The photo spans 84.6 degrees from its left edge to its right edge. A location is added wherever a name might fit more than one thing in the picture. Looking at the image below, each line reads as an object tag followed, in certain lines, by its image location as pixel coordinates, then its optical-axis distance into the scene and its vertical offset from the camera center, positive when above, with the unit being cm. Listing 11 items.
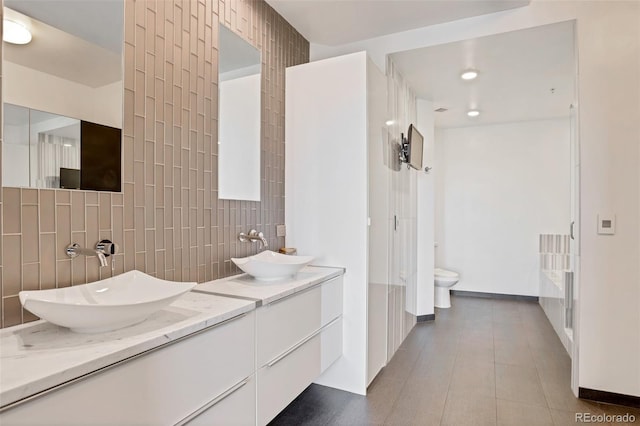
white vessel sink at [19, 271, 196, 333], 99 -31
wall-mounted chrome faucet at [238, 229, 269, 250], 224 -17
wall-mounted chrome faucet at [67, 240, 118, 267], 135 -16
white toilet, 452 -99
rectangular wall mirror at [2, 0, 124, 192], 124 +45
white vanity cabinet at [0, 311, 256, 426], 88 -54
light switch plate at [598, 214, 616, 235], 226 -9
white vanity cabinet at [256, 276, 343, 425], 162 -71
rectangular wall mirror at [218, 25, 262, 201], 212 +59
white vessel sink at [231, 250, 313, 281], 194 -33
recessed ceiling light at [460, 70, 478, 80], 326 +128
